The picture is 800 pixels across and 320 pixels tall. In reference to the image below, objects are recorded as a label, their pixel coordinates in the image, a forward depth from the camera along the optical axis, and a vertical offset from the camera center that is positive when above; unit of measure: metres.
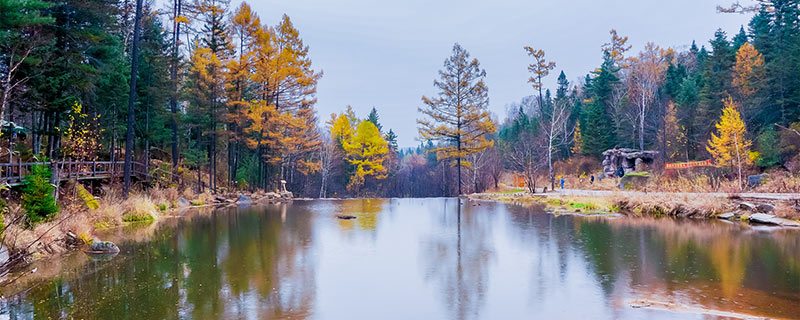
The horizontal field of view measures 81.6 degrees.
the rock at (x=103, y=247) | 11.37 -1.47
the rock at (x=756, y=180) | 25.68 +0.03
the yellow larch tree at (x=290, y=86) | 32.94 +7.35
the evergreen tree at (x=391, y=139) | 67.31 +6.64
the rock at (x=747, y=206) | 17.23 -0.95
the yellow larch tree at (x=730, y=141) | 30.08 +2.64
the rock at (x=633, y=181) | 30.21 +0.05
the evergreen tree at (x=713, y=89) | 39.12 +7.87
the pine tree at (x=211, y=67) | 29.64 +7.66
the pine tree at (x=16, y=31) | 11.86 +4.55
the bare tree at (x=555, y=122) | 40.83 +7.11
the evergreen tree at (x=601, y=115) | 49.50 +7.32
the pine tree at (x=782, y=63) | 34.69 +8.83
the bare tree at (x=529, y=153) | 40.45 +3.70
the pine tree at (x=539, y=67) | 48.28 +12.20
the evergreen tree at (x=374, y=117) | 63.88 +9.31
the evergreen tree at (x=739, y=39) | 50.09 +16.19
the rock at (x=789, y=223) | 15.17 -1.41
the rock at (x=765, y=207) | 16.86 -0.99
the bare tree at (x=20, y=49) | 14.41 +4.46
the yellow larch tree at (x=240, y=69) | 31.12 +7.83
